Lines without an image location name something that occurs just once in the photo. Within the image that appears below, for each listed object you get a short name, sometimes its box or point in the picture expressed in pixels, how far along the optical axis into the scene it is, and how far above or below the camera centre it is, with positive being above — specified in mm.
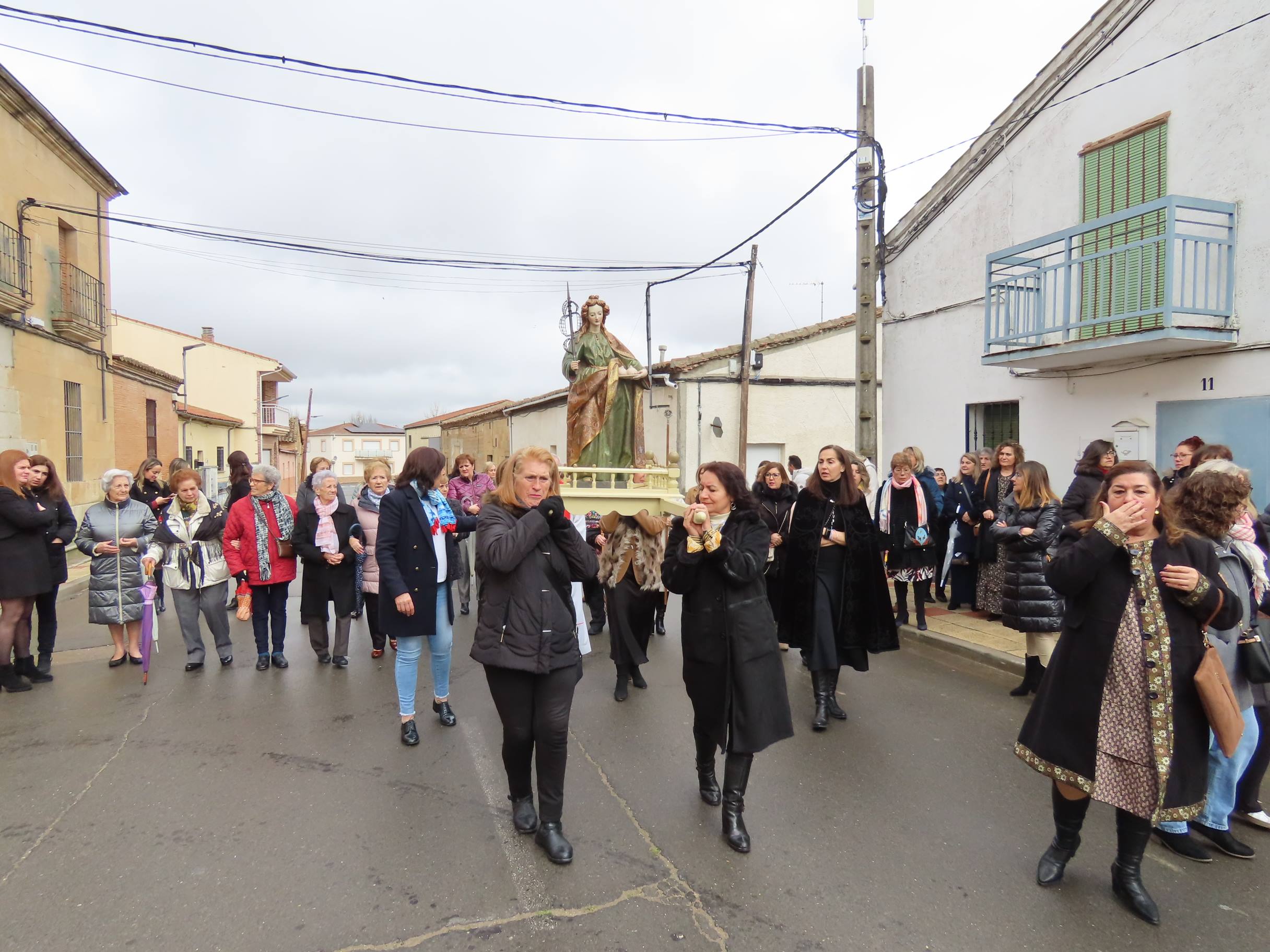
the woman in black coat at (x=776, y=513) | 5016 -420
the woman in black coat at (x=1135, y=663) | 2574 -732
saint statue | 7379 +515
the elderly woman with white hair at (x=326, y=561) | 6113 -864
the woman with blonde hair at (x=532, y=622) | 3084 -692
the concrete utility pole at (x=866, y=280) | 8711 +2000
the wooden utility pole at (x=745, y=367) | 16688 +1969
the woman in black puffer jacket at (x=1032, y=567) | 5055 -775
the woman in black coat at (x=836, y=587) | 4711 -834
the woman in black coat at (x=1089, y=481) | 5012 -186
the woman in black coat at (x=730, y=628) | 3221 -763
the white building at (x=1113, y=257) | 7426 +2232
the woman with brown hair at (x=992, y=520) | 6730 -634
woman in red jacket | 6047 -782
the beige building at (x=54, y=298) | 13227 +3010
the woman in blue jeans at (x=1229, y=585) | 2896 -529
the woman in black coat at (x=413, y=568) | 4281 -661
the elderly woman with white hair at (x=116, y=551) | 5867 -756
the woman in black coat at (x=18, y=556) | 5215 -719
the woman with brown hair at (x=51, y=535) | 5461 -603
